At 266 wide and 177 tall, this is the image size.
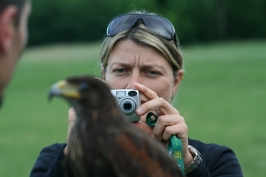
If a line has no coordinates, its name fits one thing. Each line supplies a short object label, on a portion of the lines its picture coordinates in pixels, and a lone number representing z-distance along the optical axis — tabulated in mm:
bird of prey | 5434
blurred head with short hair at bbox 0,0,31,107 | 4402
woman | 8141
